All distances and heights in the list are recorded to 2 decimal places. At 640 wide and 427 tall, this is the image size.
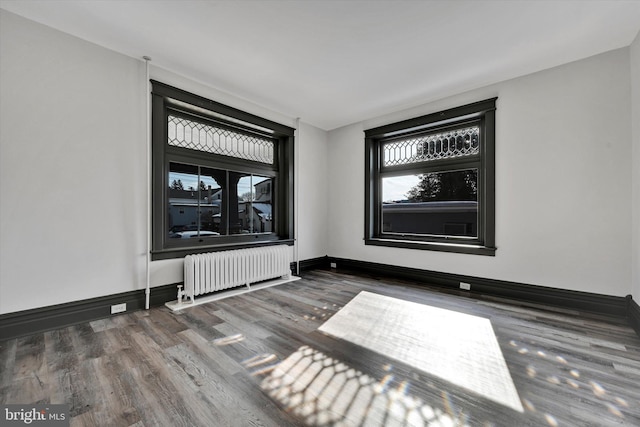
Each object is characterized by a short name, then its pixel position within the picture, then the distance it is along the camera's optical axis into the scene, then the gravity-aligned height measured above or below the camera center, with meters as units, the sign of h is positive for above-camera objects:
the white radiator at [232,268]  3.24 -0.76
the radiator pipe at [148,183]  3.00 +0.36
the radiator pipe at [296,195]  4.76 +0.35
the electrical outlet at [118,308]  2.80 -1.03
